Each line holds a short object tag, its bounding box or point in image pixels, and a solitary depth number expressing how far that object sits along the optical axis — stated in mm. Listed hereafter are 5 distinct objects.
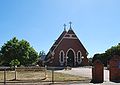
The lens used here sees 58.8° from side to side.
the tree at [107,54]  24015
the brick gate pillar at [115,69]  9589
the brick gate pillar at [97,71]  9098
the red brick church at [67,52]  23460
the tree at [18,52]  23783
